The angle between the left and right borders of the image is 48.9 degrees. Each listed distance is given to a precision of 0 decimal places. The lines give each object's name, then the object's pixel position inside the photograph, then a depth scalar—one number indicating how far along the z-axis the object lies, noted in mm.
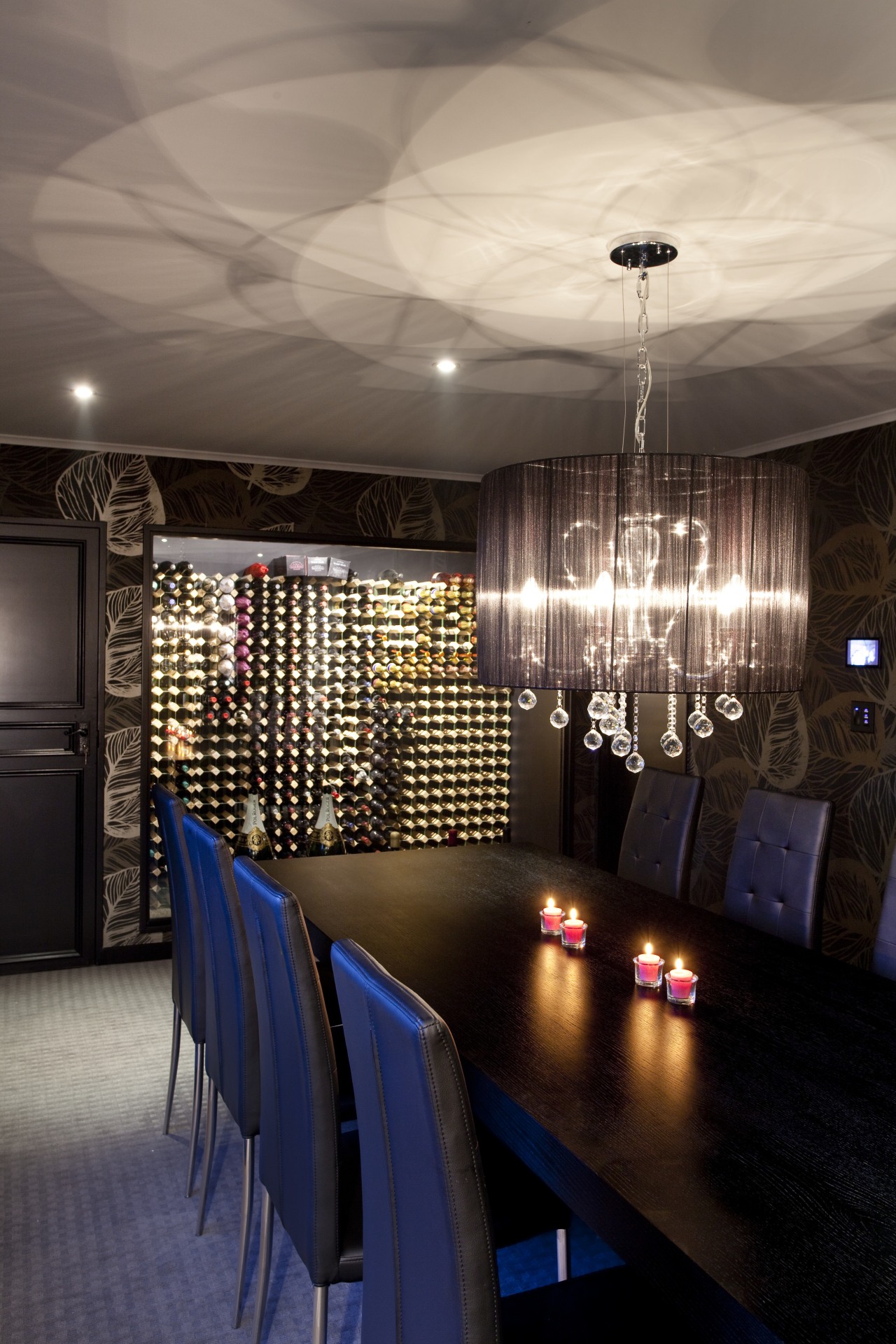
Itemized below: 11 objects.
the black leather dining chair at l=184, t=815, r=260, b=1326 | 2322
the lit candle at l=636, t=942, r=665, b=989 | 2236
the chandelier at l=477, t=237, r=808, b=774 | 2127
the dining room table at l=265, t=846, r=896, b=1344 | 1215
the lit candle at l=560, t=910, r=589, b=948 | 2559
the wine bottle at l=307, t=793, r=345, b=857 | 5305
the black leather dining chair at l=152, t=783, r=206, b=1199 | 2871
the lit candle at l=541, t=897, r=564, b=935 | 2670
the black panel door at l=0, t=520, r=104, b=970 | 4805
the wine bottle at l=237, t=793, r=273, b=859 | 5102
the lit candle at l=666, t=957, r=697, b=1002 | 2131
